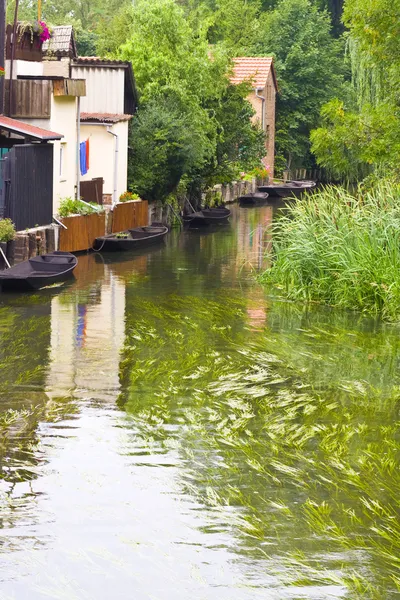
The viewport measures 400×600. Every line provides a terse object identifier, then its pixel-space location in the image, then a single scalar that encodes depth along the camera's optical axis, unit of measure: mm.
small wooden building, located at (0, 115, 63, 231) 25688
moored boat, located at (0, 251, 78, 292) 22469
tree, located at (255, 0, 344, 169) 65750
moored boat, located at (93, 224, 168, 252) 32094
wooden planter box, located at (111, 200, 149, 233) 34219
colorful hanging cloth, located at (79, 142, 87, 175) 34312
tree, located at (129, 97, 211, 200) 38094
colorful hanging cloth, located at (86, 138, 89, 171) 35094
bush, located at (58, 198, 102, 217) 30062
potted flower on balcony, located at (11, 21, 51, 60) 31984
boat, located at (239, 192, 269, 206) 54281
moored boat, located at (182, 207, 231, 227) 42562
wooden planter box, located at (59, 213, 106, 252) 29500
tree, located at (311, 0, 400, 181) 24594
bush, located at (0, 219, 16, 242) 23922
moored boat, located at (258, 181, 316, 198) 60094
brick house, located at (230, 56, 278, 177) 62250
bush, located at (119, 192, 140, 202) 36125
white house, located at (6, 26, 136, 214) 30500
